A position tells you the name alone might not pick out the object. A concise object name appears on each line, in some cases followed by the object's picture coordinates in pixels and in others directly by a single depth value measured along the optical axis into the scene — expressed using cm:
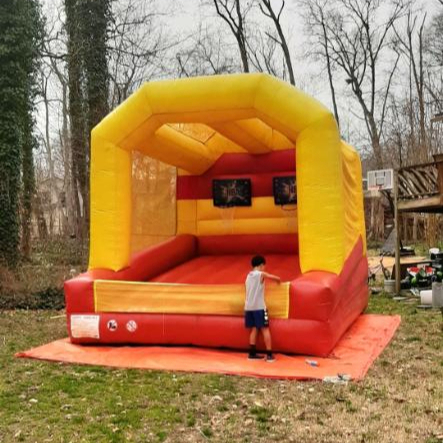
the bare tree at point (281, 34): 2514
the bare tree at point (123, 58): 1424
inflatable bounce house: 583
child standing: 564
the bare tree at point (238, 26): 2462
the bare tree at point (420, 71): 2345
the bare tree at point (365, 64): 2762
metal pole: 1034
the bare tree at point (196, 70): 2391
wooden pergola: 984
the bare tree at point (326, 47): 2844
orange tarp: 509
